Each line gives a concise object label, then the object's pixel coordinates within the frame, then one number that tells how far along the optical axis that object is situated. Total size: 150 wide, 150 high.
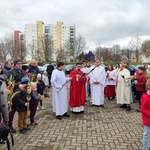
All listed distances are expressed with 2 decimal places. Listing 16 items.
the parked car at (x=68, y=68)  22.36
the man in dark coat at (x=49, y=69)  11.55
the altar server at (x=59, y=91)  5.30
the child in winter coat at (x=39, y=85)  5.74
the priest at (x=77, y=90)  5.77
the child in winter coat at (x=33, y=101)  4.54
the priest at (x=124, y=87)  6.34
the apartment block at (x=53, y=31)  85.17
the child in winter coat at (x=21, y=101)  4.01
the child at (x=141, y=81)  5.82
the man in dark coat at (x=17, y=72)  4.60
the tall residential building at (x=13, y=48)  43.75
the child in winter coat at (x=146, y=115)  3.07
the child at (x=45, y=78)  8.23
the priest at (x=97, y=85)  6.84
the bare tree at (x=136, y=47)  43.18
